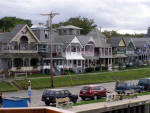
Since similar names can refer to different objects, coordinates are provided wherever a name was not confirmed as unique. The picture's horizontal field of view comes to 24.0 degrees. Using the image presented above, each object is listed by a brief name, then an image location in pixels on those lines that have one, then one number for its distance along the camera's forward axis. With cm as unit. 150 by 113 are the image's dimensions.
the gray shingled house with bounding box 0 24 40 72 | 6044
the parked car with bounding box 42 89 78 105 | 3100
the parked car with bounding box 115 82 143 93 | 3938
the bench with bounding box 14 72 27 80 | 5297
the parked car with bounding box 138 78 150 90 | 4238
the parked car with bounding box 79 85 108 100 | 3525
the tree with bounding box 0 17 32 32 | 12338
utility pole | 4931
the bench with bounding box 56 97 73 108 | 2599
